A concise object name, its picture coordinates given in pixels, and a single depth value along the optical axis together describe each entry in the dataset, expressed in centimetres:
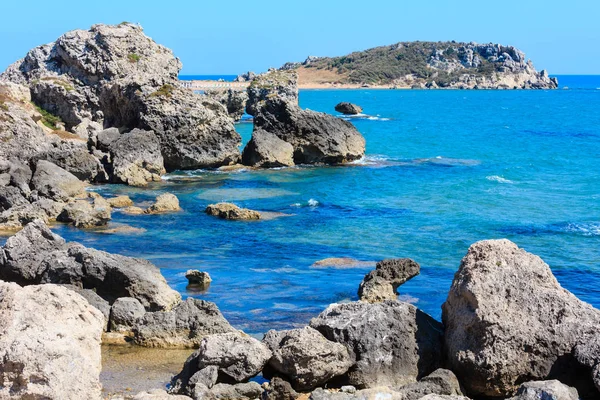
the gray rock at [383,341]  1516
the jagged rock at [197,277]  2458
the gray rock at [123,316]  1847
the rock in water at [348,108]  12166
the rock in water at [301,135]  5631
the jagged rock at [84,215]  3353
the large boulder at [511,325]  1445
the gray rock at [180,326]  1780
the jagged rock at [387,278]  2280
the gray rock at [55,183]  3762
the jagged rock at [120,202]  3847
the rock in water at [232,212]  3694
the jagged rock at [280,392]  1444
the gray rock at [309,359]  1464
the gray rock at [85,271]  1975
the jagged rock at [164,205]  3762
